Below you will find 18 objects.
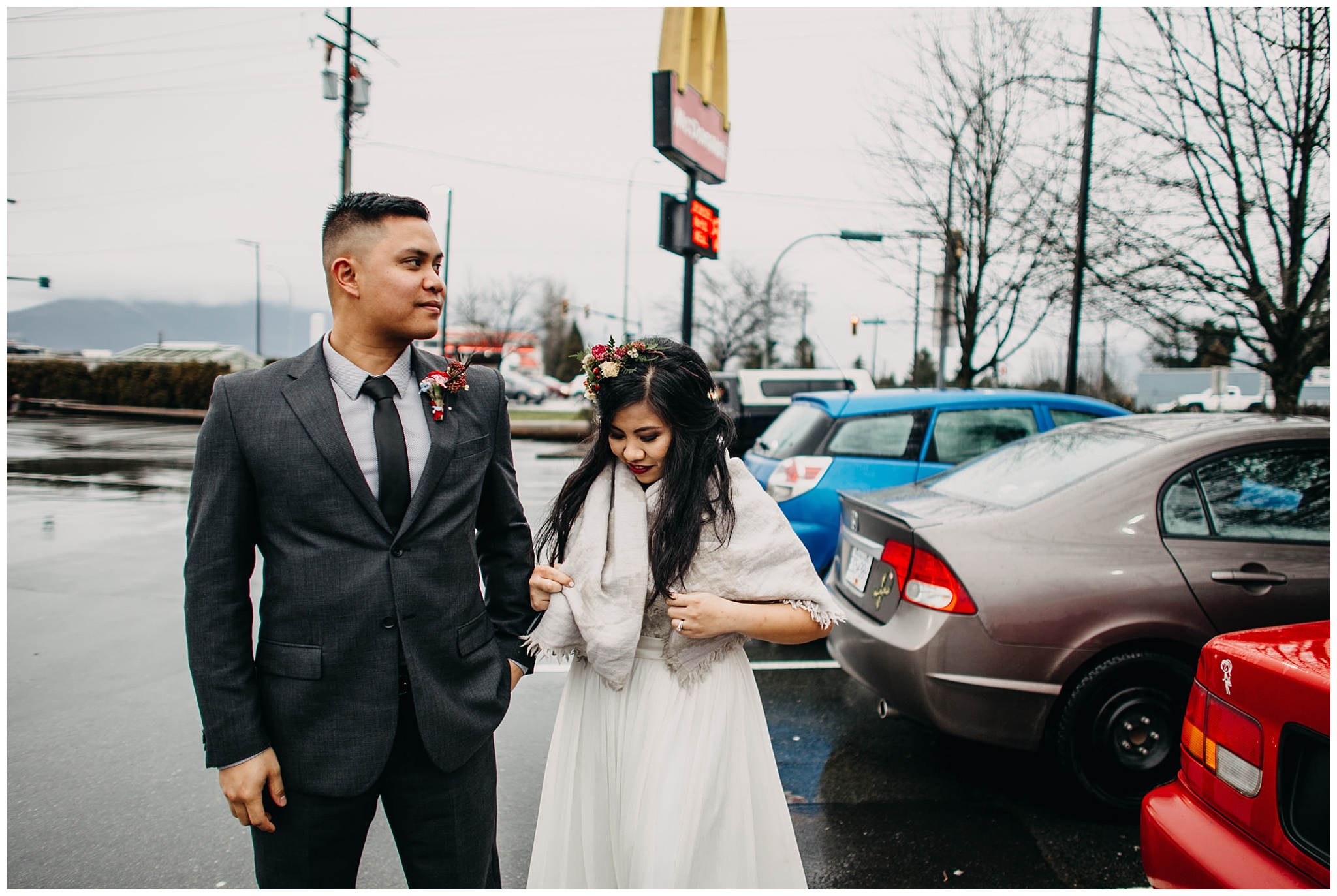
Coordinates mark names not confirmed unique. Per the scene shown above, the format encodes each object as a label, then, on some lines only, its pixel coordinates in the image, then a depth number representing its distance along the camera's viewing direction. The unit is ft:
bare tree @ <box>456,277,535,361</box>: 138.65
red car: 5.49
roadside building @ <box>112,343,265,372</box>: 114.62
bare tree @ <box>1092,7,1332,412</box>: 20.63
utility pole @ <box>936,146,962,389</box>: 36.70
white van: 36.91
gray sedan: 9.82
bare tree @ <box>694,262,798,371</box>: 124.06
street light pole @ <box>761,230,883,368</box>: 38.93
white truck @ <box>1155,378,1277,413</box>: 89.40
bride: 6.24
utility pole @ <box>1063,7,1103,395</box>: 26.50
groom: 5.34
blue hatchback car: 17.84
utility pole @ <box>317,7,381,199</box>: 53.42
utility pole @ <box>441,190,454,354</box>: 92.99
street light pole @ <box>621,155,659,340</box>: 116.67
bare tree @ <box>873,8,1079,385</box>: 32.65
